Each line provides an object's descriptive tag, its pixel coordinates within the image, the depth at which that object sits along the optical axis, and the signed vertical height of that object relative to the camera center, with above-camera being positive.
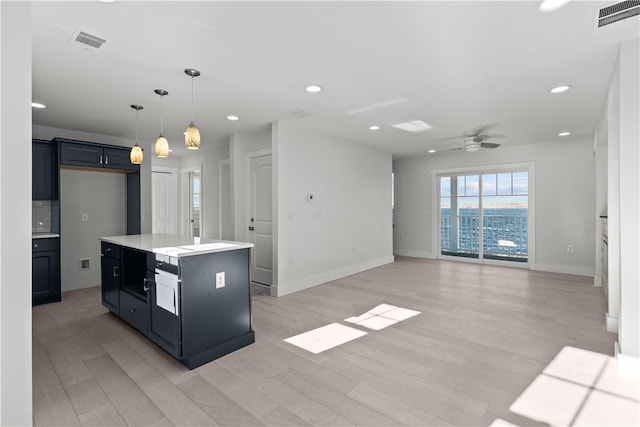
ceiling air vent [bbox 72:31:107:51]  2.29 +1.29
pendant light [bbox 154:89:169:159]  3.06 +0.65
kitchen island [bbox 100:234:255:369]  2.62 -0.74
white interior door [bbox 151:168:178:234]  7.14 +0.32
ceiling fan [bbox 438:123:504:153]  5.02 +1.18
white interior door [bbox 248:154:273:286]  5.21 -0.08
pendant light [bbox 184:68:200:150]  2.84 +0.70
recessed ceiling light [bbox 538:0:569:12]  1.94 +1.28
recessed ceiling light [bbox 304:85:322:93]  3.32 +1.32
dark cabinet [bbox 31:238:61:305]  4.25 -0.73
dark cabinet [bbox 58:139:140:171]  4.51 +0.89
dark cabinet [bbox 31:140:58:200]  4.36 +0.61
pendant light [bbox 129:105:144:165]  3.57 +0.67
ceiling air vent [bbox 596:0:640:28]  2.03 +1.30
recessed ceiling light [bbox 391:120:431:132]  4.79 +1.35
